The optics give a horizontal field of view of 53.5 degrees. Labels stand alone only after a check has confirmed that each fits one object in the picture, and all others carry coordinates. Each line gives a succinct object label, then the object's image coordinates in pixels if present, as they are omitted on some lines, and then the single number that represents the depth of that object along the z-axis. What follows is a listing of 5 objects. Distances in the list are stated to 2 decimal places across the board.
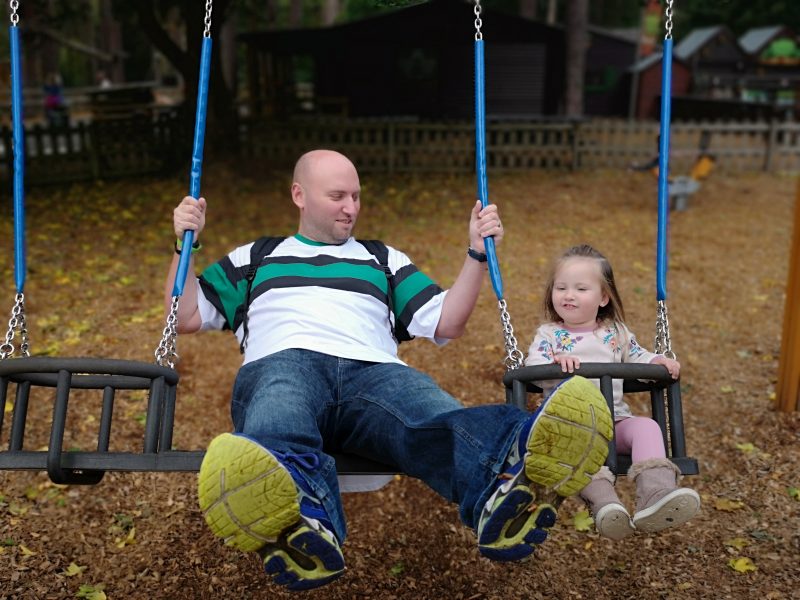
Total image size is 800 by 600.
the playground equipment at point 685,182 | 9.84
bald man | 1.89
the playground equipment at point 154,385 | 2.31
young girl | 2.42
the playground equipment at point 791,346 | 4.10
